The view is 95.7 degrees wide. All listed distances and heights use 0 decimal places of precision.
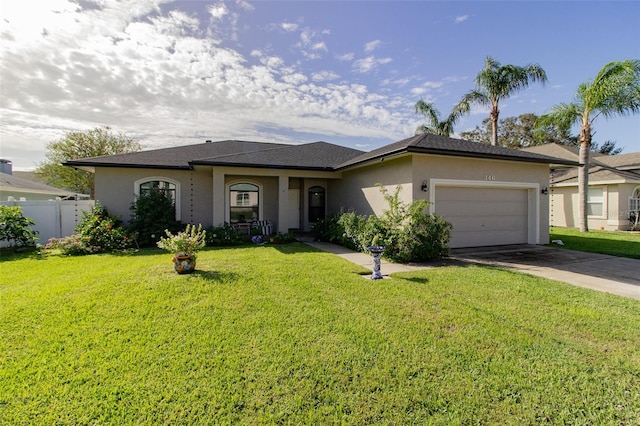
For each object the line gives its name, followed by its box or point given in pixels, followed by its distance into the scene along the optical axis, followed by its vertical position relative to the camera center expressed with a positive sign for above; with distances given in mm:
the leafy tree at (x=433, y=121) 22156 +7071
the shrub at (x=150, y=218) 11531 -321
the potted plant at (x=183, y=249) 6512 -885
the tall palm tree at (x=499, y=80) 17203 +7989
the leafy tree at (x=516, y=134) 34969 +9606
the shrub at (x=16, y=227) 10016 -626
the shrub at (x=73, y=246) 9727 -1236
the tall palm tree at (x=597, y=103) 12977 +5439
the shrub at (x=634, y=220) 15851 -402
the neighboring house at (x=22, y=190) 17344 +1313
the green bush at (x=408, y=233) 8094 -606
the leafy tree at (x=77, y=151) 28666 +5882
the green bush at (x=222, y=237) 11367 -1043
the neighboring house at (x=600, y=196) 16062 +996
